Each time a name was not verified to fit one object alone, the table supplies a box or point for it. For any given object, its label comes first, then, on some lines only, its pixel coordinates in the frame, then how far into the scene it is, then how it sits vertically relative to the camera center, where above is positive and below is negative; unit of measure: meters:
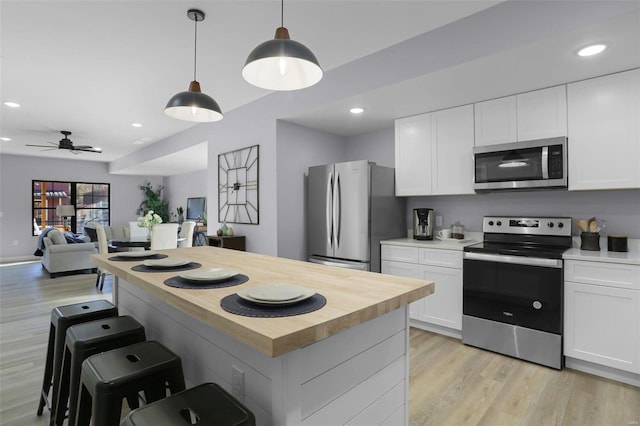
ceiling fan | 5.64 +1.17
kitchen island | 1.00 -0.52
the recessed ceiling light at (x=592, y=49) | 2.06 +1.03
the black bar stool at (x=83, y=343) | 1.51 -0.63
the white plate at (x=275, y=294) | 1.09 -0.28
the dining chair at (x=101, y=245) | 5.11 -0.51
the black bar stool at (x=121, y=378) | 1.16 -0.62
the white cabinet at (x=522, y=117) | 2.64 +0.81
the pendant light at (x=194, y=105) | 2.07 +0.69
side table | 4.04 -0.37
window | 8.44 +0.24
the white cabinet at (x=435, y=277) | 3.04 -0.63
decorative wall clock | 4.06 +0.34
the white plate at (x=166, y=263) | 1.76 -0.28
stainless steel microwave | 2.63 +0.40
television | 8.62 +0.10
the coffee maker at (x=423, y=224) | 3.52 -0.13
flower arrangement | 4.77 -0.14
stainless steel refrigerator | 3.39 -0.01
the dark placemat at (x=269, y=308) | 1.04 -0.32
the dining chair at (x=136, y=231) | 7.71 -0.45
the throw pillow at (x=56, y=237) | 6.06 -0.46
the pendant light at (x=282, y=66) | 1.47 +0.71
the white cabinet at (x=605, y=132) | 2.34 +0.59
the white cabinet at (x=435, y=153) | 3.16 +0.60
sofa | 5.81 -0.75
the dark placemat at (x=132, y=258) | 2.06 -0.30
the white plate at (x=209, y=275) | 1.43 -0.28
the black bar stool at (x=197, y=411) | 0.96 -0.60
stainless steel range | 2.49 -0.63
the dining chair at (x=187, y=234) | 5.42 -0.37
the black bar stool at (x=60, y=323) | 1.82 -0.63
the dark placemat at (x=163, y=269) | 1.76 -0.31
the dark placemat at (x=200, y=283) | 1.41 -0.31
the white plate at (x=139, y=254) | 2.13 -0.28
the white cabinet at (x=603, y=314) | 2.22 -0.72
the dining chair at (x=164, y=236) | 4.66 -0.35
